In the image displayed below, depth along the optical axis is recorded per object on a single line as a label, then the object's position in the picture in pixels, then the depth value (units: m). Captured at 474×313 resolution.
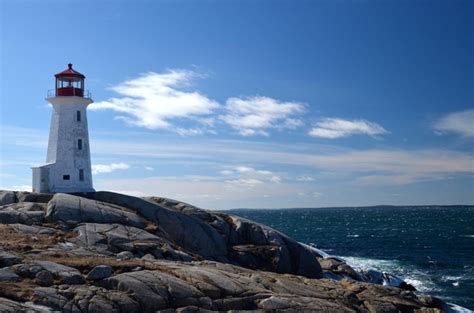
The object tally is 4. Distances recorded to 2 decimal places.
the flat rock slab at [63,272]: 21.16
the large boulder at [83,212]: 31.70
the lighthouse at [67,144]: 40.31
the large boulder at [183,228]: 34.75
